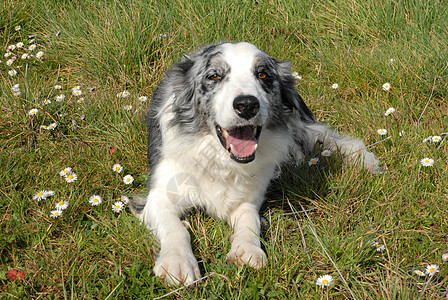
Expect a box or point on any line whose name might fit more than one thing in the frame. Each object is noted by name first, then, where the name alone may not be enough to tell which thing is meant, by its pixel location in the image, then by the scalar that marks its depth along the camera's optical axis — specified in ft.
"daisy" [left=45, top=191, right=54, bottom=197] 10.39
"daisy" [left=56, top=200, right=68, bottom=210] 10.11
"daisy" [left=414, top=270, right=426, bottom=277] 8.53
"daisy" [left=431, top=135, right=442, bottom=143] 12.04
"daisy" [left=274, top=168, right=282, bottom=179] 11.88
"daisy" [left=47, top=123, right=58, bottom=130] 12.91
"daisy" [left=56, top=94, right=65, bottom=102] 13.62
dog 9.51
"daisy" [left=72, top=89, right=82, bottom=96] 14.40
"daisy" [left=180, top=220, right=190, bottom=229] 10.13
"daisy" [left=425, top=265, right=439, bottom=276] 8.58
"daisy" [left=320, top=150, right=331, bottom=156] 12.10
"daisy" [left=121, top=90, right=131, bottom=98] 14.49
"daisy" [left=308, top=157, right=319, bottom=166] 12.10
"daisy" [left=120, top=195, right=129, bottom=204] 10.81
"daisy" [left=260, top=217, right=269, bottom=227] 10.75
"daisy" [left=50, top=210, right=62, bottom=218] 9.84
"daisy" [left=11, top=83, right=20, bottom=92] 13.77
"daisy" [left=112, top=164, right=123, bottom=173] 11.77
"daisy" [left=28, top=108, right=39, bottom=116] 13.05
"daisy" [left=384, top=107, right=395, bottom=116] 13.43
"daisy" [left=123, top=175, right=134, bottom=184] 11.53
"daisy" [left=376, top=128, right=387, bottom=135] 12.76
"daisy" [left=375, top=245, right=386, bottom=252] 9.05
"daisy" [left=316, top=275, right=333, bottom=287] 8.32
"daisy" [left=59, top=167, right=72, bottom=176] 11.12
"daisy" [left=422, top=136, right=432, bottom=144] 12.01
